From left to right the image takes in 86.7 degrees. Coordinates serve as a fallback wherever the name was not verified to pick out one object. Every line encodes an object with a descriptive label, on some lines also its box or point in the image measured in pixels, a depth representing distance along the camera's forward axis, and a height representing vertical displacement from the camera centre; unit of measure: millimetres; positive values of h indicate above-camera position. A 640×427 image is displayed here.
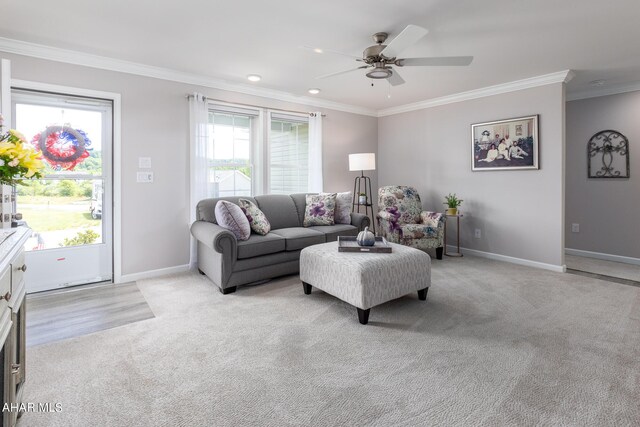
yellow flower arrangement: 1352 +217
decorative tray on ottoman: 2975 -307
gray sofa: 3342 -327
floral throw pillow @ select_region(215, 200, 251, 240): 3496 -69
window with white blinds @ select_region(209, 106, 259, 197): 4398 +854
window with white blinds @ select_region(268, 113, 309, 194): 4965 +887
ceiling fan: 2365 +1237
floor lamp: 5078 +550
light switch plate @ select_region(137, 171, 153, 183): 3779 +400
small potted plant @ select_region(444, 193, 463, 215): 4816 +118
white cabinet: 1197 -424
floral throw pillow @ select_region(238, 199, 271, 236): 3846 -64
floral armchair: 4586 -115
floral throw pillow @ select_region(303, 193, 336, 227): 4555 +31
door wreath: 3318 +674
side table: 4898 -359
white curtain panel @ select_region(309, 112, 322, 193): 5195 +934
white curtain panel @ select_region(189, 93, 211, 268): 4070 +734
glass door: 3297 +210
